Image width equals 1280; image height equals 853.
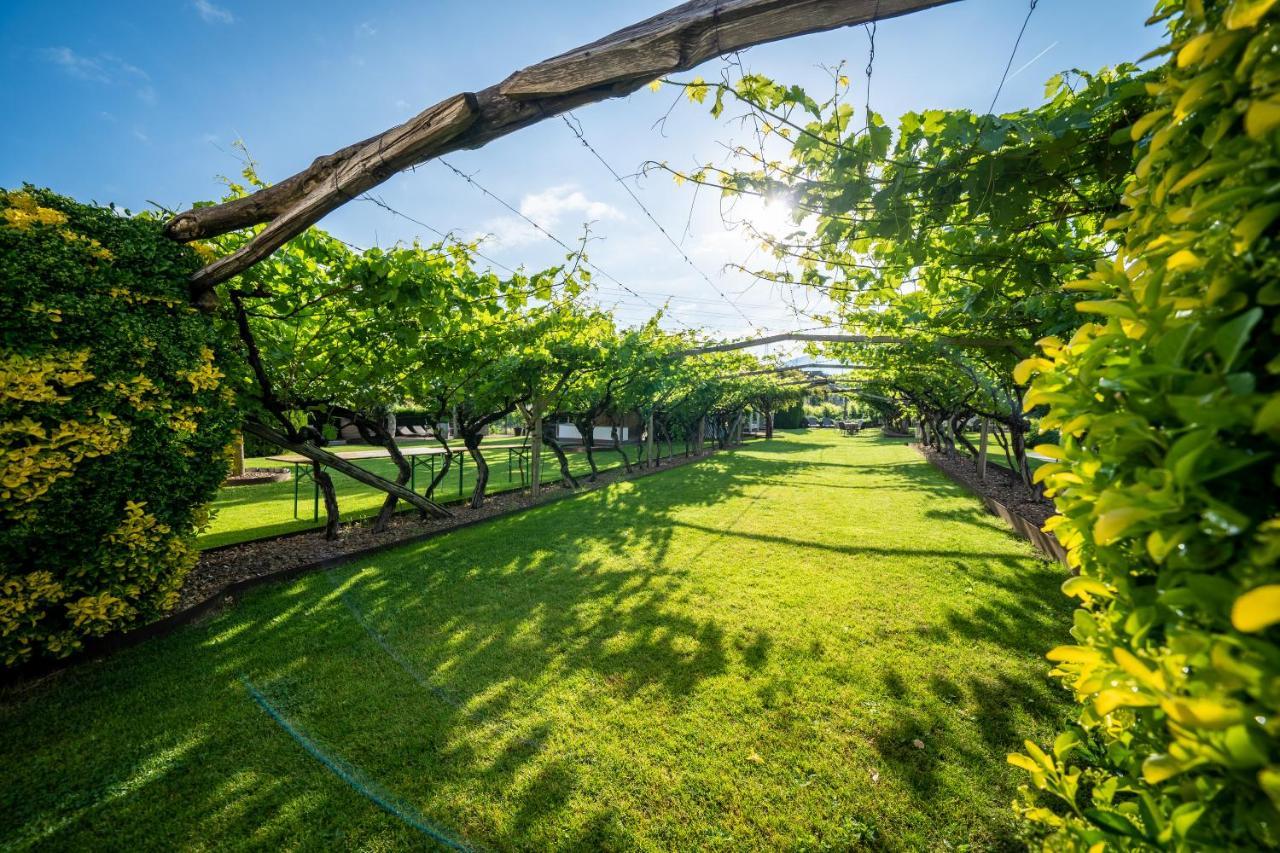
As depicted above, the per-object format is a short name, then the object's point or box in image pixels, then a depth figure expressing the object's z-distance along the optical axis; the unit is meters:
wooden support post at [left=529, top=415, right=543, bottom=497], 10.60
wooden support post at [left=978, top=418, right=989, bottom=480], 11.73
